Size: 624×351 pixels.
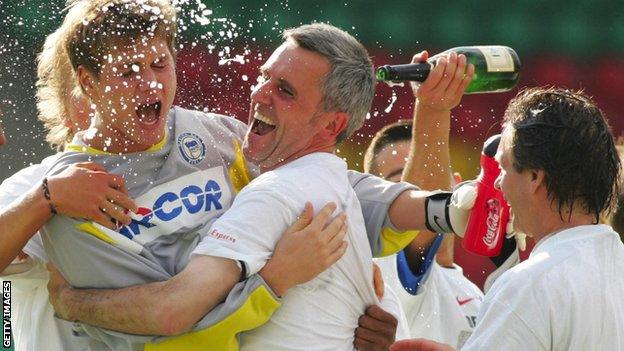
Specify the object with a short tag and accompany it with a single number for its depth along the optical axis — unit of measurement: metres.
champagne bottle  8.67
